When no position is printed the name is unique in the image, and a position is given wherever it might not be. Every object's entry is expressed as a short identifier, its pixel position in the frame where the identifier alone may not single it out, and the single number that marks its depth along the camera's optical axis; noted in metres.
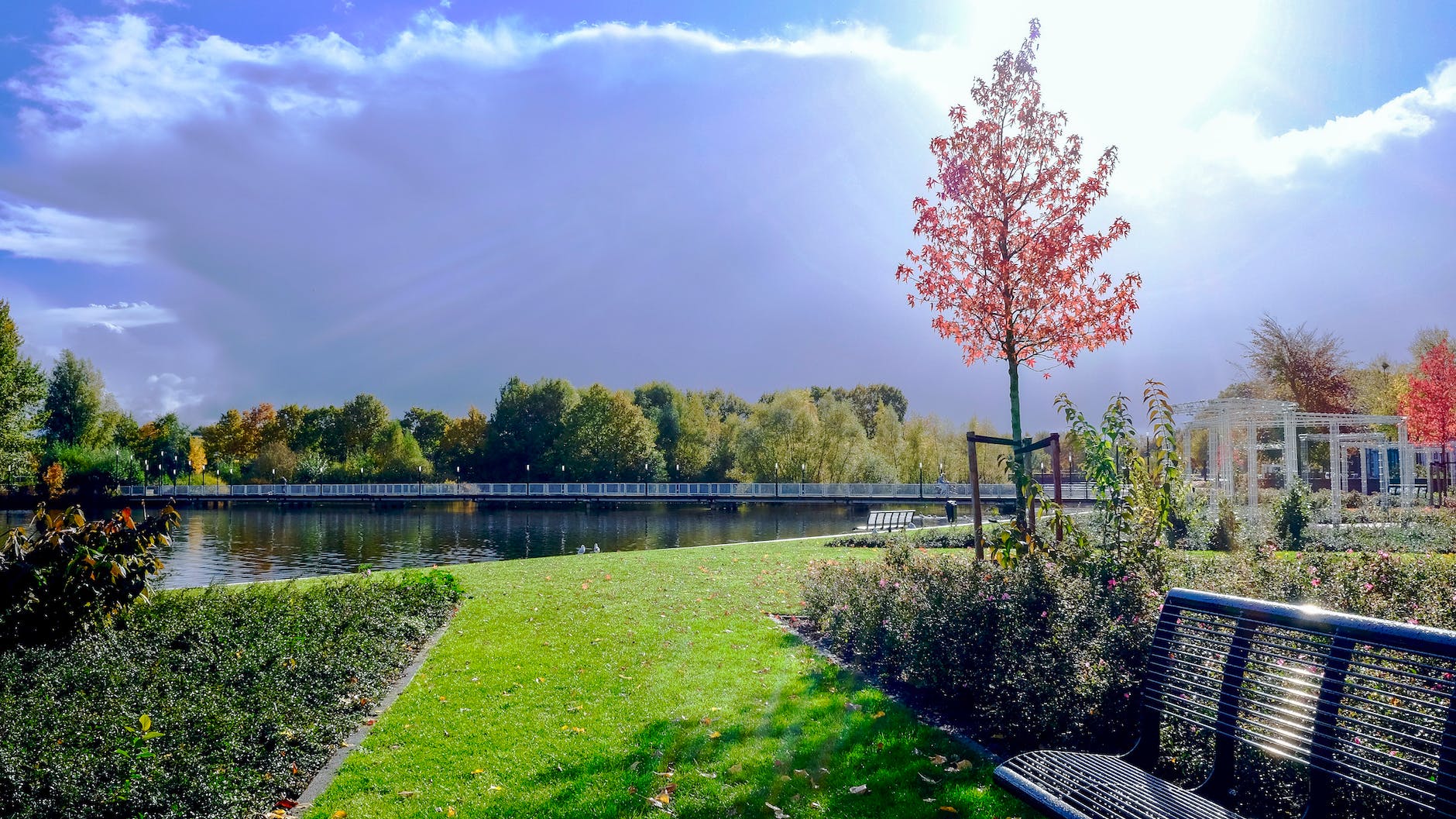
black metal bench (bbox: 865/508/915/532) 24.59
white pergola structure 19.08
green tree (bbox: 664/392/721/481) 73.06
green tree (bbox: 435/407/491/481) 77.85
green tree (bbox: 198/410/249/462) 93.56
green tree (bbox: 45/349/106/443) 74.44
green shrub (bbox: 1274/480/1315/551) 15.28
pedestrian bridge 52.16
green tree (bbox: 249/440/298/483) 83.44
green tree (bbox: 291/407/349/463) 90.75
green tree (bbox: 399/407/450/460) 95.31
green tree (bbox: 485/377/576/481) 74.25
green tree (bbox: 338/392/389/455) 89.56
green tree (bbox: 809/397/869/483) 59.88
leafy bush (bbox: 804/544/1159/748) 4.63
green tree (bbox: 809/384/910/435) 102.88
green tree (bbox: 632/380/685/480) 77.94
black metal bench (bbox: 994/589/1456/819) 2.81
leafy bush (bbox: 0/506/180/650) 5.63
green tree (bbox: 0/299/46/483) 40.41
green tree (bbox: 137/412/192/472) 88.50
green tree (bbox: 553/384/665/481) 68.75
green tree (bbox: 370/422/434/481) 79.25
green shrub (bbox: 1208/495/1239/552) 16.11
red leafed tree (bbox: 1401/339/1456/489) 25.77
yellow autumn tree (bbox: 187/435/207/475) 89.19
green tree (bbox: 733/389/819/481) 59.88
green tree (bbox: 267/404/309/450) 91.69
